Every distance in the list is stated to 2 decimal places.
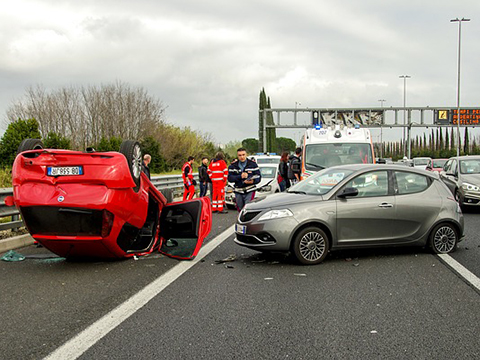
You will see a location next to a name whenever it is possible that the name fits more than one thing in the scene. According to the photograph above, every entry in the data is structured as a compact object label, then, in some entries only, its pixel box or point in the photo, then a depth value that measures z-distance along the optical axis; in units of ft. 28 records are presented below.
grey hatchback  25.76
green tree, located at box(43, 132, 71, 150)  95.39
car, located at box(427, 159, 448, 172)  101.82
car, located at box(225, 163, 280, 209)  58.44
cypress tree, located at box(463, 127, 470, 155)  270.83
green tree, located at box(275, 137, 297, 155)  406.11
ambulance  49.57
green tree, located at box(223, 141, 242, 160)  310.41
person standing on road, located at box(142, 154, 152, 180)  48.83
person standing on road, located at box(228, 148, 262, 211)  37.91
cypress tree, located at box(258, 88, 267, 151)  305.53
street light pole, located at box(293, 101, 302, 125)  171.90
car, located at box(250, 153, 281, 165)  74.96
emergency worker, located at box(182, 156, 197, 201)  61.05
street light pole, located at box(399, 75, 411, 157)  216.95
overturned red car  23.04
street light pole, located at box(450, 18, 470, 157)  134.47
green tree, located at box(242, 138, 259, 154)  379.63
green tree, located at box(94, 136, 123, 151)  122.11
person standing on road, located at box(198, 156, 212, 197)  62.28
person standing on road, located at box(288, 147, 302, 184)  47.34
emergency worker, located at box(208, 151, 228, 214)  54.03
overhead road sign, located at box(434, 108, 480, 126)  155.43
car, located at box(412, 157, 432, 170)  133.70
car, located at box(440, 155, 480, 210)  50.60
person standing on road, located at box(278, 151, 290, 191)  56.24
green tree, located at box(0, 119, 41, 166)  83.66
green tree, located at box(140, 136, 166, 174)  140.97
